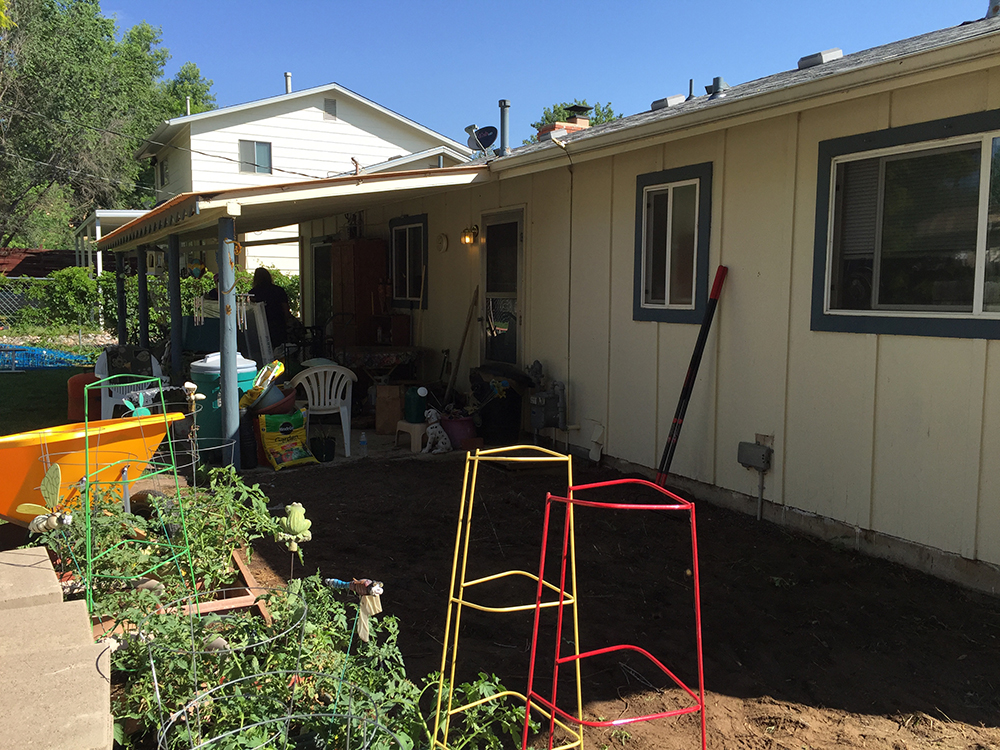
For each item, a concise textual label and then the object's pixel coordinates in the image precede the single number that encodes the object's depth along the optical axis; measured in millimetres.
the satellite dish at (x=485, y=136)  10539
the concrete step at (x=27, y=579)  2799
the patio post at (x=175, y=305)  8430
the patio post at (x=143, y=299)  11047
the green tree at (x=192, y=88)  48344
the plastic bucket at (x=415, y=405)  8047
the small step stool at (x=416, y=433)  7645
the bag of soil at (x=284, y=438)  6824
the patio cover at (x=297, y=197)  6094
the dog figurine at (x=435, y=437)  7535
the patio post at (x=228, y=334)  6312
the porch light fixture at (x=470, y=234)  8695
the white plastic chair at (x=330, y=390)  7414
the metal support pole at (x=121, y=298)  13016
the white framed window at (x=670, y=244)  5969
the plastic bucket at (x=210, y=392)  6582
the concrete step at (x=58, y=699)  1875
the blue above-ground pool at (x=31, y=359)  13375
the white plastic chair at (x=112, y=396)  7227
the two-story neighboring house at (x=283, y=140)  20266
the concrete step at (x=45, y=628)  2434
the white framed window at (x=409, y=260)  10016
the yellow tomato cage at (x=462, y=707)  2180
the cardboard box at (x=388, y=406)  8492
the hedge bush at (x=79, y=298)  17984
